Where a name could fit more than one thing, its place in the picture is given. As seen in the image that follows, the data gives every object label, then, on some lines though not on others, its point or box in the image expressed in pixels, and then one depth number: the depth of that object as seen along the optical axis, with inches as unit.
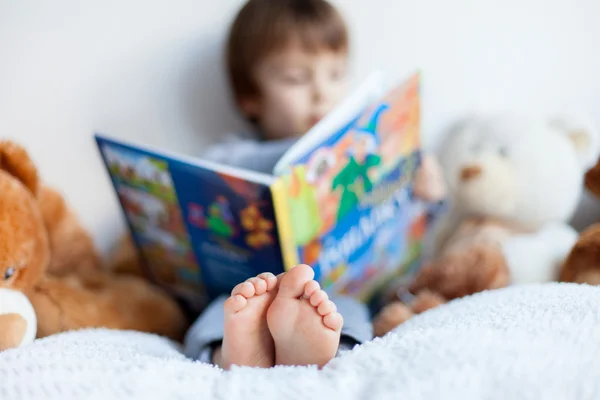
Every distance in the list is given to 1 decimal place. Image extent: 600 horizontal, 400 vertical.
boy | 31.8
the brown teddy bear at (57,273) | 26.5
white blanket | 18.9
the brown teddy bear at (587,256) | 29.2
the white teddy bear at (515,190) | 35.1
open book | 28.6
